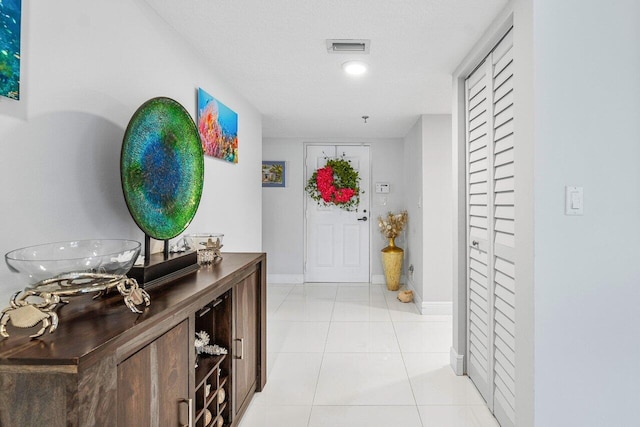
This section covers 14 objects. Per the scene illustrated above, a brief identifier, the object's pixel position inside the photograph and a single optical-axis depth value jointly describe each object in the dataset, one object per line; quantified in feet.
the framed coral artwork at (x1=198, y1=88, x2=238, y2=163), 8.13
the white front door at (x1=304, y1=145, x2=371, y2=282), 18.22
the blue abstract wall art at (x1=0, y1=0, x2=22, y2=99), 3.49
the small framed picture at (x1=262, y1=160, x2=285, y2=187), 18.19
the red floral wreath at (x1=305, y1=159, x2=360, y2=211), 17.90
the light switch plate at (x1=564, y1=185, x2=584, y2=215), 5.08
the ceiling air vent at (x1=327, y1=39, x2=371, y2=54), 7.42
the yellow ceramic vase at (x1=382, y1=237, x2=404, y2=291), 16.63
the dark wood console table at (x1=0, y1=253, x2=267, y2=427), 2.49
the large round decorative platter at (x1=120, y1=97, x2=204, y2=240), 4.62
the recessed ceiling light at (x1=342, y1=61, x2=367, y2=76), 8.42
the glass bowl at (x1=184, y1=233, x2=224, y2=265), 6.41
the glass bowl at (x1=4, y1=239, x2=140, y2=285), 3.23
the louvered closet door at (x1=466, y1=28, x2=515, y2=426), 6.27
